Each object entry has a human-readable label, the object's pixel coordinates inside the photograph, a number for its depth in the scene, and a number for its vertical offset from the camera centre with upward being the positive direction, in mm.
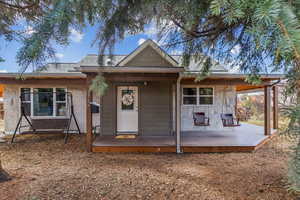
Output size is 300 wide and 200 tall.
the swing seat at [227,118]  6556 -728
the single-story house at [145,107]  5074 -268
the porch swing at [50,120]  7180 -931
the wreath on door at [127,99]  6848 +75
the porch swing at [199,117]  7066 -717
